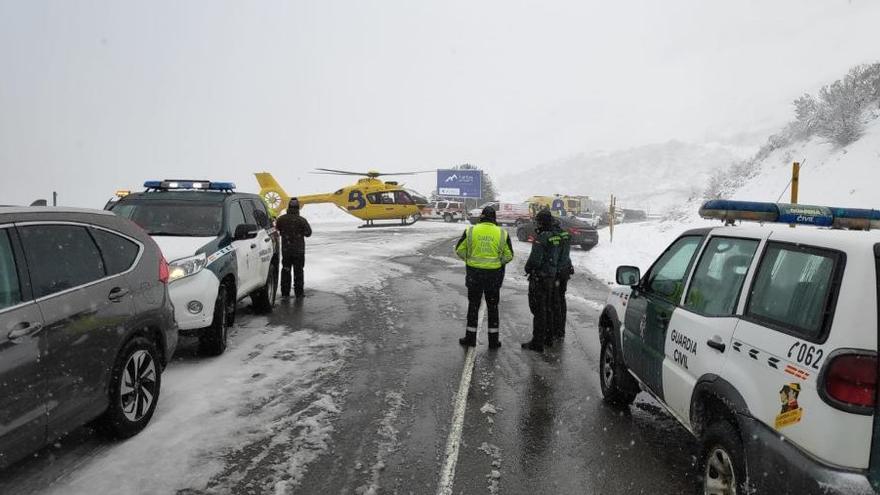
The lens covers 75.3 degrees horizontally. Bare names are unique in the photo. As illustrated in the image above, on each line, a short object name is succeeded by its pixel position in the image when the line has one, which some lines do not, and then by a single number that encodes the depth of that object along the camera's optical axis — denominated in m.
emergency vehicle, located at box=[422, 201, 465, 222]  46.94
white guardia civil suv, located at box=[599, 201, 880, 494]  2.27
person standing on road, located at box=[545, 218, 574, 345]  7.79
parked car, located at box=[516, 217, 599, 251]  22.84
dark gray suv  3.16
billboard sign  59.28
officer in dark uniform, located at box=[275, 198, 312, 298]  10.50
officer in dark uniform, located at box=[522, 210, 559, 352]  7.35
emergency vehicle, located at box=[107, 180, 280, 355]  6.25
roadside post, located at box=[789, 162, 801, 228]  8.03
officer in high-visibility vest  7.30
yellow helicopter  35.50
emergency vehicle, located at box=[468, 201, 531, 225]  40.22
